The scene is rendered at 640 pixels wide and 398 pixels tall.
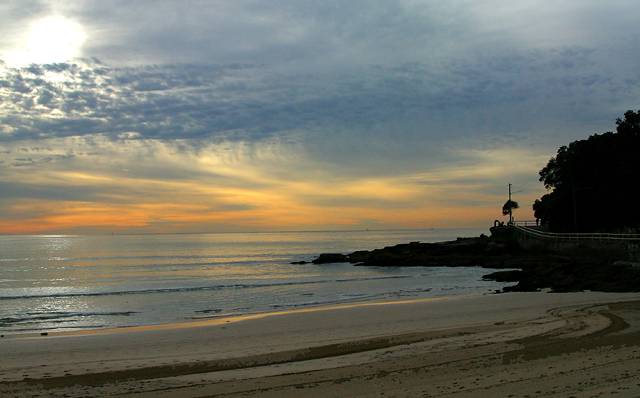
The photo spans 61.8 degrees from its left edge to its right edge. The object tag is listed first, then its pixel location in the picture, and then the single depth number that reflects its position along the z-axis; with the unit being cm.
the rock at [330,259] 6962
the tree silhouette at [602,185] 5159
